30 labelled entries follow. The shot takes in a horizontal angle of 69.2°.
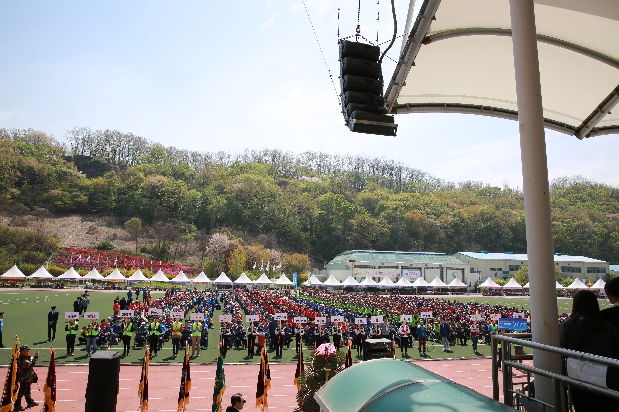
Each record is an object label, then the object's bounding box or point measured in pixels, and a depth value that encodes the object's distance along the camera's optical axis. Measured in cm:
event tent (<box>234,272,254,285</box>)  4891
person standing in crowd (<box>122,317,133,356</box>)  1780
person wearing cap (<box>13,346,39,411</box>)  1014
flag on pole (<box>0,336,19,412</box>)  881
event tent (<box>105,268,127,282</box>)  4706
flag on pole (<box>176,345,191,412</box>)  959
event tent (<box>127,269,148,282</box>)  4897
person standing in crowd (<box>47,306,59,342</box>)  1941
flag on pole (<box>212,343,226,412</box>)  843
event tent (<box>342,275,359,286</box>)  5391
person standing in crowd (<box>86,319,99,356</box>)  1725
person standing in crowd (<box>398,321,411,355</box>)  1978
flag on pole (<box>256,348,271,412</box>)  967
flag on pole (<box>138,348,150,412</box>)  942
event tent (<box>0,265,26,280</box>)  4444
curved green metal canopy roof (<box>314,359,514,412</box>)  238
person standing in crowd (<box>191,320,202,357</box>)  1820
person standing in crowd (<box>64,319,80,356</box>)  1717
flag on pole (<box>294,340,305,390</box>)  1035
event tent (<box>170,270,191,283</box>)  4812
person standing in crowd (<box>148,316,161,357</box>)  1780
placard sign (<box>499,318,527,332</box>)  1777
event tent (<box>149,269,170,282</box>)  4626
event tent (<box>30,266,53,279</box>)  4600
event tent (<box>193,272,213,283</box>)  4772
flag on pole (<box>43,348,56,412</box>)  883
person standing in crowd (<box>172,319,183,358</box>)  1820
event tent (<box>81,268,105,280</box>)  4665
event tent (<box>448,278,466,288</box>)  6048
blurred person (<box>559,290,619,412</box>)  336
